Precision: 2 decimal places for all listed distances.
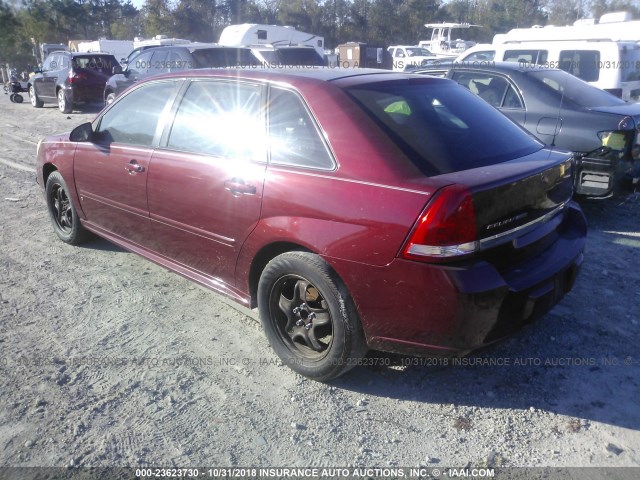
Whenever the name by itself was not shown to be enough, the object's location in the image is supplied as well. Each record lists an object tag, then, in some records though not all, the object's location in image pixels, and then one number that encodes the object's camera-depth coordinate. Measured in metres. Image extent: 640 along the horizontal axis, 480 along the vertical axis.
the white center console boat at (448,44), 34.25
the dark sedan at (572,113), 5.37
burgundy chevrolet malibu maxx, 2.57
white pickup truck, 27.98
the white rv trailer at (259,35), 25.10
